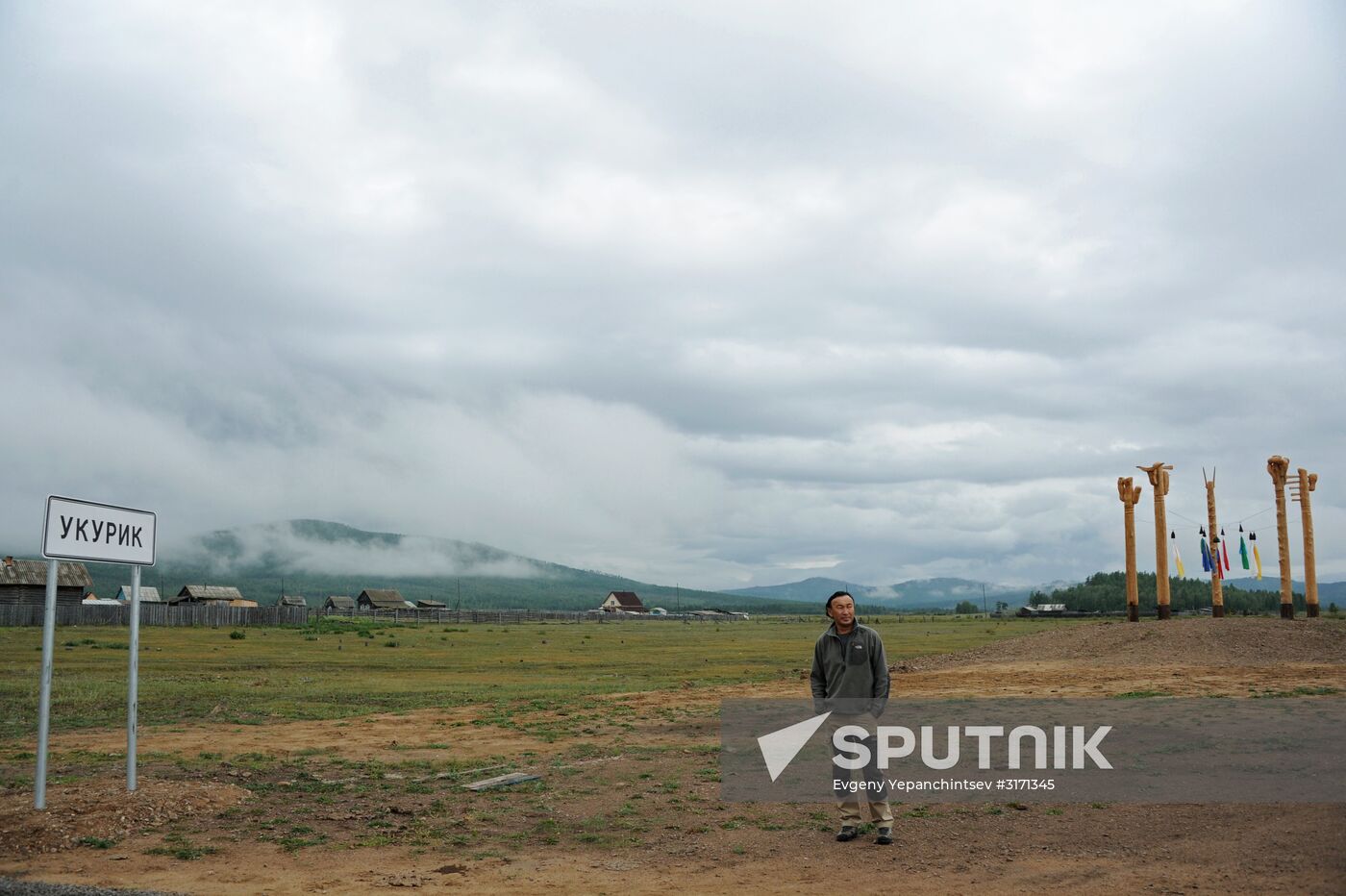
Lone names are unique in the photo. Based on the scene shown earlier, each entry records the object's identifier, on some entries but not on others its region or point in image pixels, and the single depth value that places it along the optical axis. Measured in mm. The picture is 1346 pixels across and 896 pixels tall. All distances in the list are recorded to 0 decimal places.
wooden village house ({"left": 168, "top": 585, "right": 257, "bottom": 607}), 117750
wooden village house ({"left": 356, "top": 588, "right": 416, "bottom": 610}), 143500
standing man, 9031
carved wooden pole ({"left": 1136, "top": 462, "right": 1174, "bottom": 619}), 35344
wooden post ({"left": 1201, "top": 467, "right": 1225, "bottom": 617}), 35750
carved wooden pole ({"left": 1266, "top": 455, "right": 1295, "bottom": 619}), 33656
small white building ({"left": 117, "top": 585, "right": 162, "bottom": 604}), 118625
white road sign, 10305
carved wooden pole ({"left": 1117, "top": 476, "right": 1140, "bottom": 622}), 36688
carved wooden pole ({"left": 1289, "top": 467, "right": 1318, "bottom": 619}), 34031
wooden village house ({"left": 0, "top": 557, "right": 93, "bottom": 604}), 71875
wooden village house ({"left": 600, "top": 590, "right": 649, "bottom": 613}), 165625
